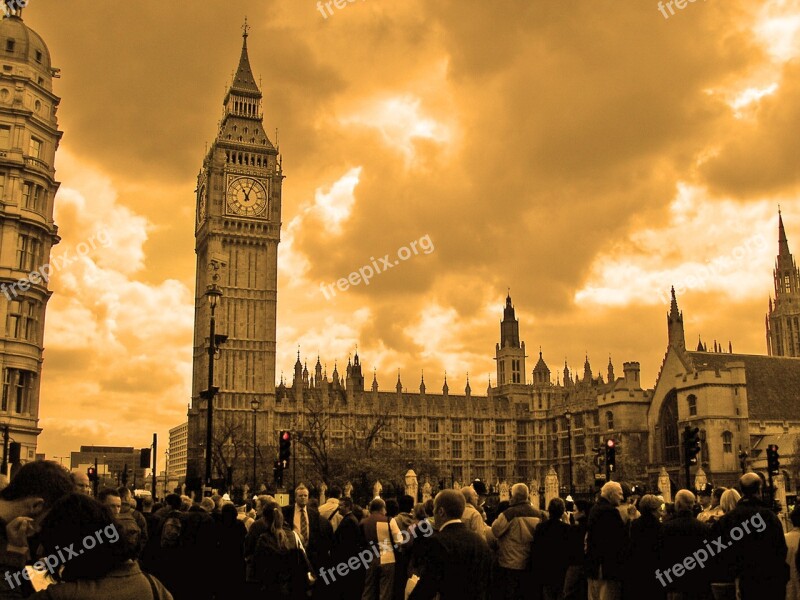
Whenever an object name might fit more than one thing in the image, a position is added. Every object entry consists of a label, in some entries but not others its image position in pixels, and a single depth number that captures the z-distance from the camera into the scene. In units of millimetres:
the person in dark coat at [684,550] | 10945
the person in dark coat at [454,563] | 7297
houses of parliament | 77250
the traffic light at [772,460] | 32094
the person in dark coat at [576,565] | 11398
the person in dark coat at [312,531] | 13398
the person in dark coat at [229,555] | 12508
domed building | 31094
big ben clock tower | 101625
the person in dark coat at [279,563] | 10961
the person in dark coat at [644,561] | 11352
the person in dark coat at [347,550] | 12453
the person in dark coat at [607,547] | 11492
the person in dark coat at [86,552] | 4324
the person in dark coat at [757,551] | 9953
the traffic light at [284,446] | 29841
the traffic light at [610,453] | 27859
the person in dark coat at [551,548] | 11172
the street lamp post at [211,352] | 23203
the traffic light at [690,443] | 25719
